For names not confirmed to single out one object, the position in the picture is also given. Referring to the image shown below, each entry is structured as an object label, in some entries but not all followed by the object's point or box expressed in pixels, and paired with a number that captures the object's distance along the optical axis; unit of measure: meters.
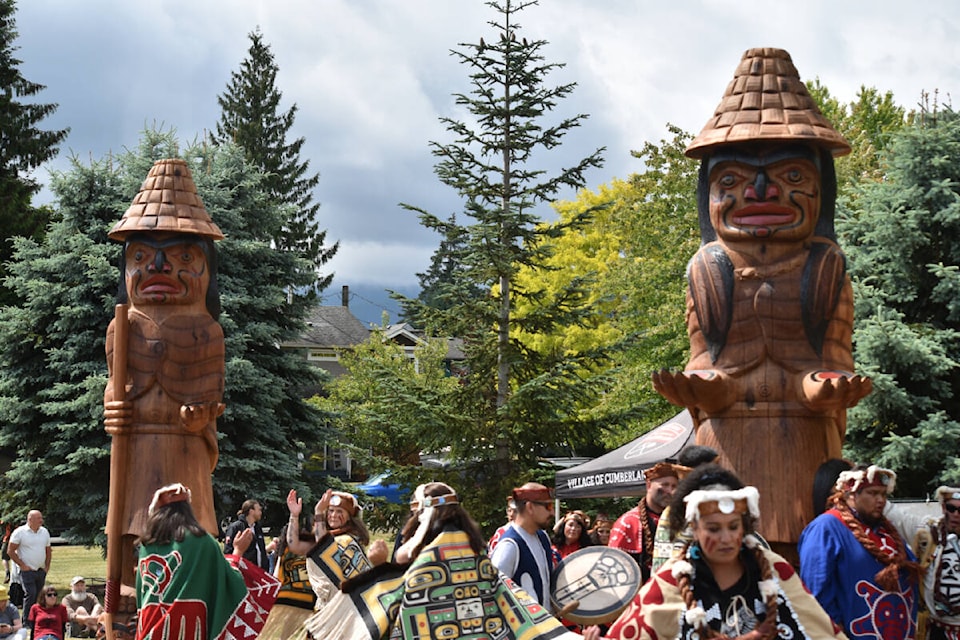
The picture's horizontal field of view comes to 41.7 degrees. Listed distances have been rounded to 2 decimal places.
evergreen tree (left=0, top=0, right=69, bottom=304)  29.58
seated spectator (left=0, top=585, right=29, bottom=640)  11.01
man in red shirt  7.82
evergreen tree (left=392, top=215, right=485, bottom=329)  18.16
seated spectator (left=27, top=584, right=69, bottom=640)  11.79
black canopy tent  12.84
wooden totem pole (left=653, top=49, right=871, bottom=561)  8.52
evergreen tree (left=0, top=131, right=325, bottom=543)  19.58
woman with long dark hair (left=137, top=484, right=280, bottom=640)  7.92
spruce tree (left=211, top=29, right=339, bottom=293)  38.81
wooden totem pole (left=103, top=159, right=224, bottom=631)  11.69
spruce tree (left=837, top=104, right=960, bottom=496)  15.38
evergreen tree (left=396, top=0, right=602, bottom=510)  18.09
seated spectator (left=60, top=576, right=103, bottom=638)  12.70
